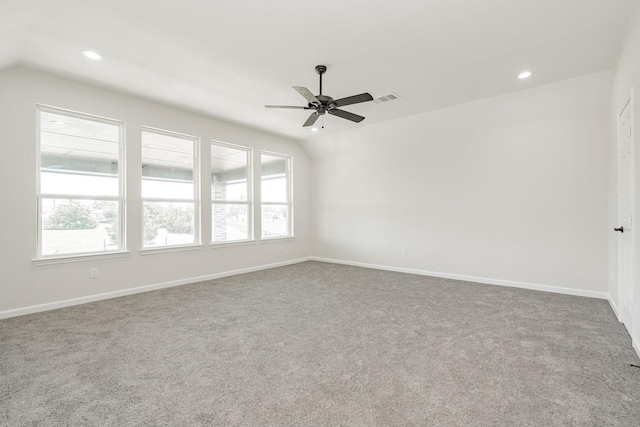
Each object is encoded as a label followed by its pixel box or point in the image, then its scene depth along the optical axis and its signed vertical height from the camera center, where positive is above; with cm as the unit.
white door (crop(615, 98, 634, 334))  277 -4
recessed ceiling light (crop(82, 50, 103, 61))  319 +172
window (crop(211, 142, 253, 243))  560 +36
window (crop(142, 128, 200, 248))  471 +38
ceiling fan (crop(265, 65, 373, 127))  323 +125
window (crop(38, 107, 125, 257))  379 +39
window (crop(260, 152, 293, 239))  651 +36
